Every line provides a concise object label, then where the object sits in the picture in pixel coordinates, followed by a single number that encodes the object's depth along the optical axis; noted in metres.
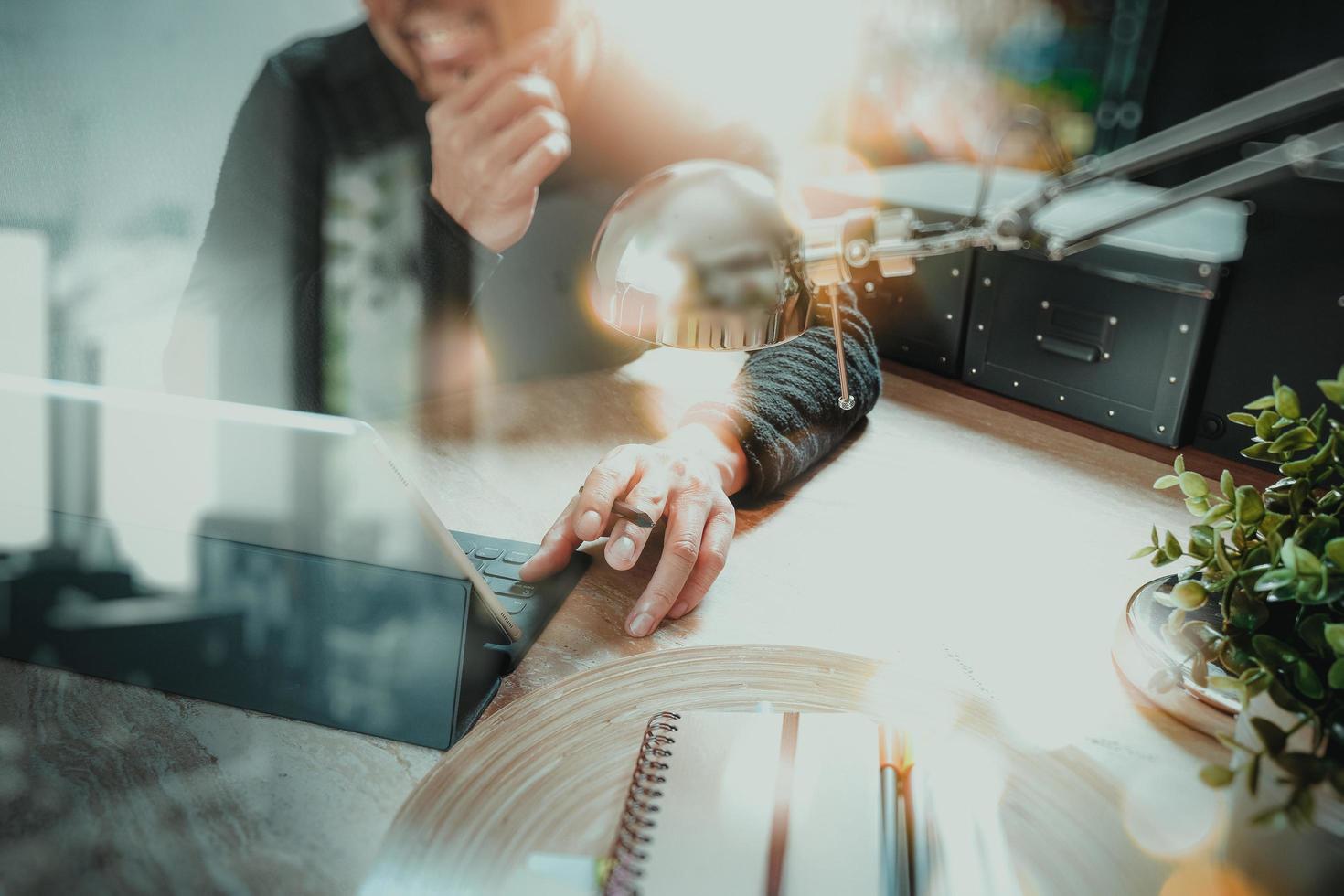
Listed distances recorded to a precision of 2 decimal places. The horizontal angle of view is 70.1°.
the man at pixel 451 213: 1.13
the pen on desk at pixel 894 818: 0.50
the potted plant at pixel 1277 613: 0.45
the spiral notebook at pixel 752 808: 0.50
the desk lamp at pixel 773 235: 0.55
